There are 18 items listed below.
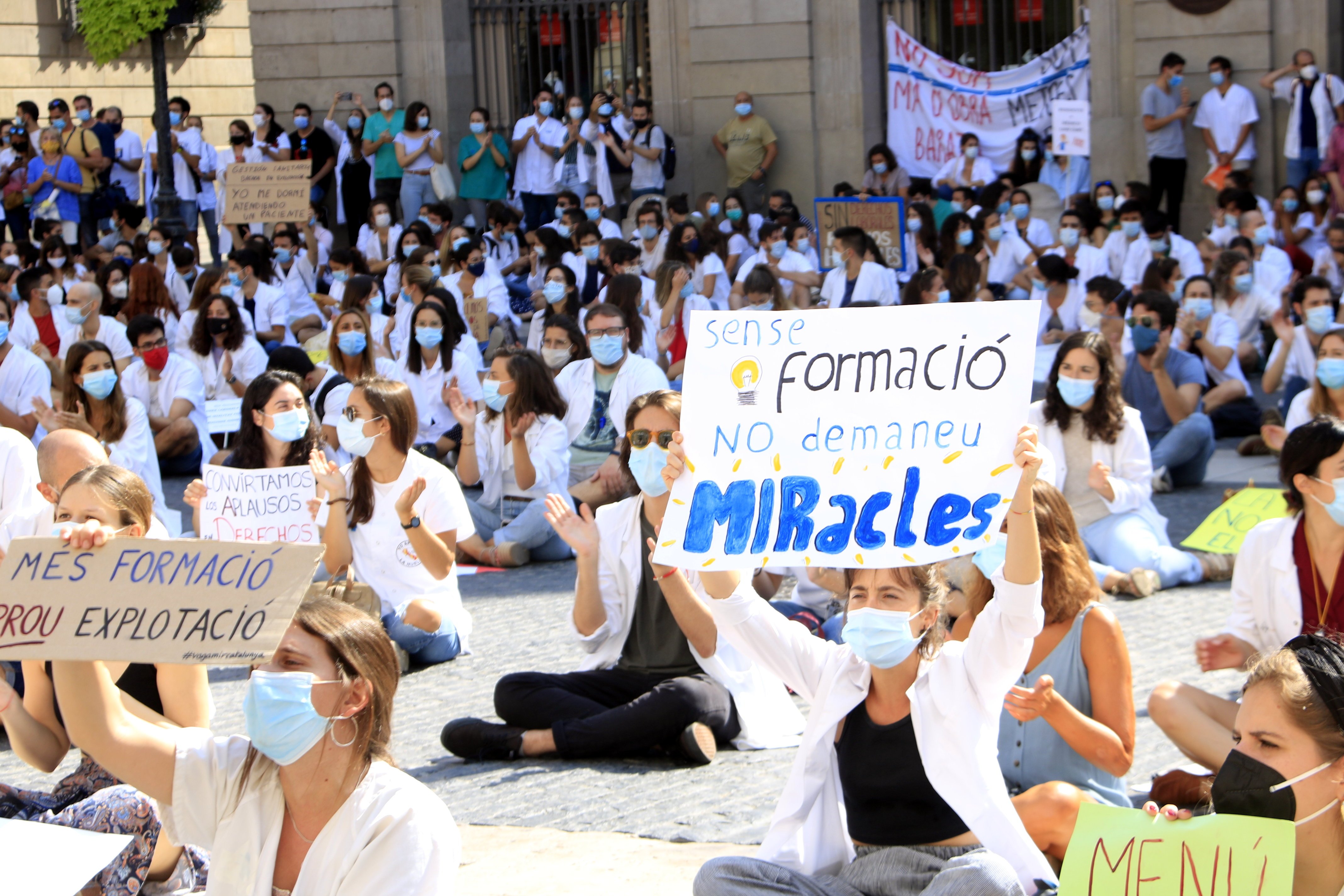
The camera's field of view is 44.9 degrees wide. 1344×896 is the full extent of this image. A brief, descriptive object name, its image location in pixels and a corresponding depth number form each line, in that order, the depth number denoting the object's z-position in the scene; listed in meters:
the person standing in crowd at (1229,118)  16.36
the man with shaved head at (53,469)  5.81
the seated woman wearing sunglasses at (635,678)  5.44
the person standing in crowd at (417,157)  19.41
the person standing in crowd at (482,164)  19.33
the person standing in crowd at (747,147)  19.30
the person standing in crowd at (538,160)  18.92
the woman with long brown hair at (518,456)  8.91
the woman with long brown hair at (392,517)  6.64
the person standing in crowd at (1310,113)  15.73
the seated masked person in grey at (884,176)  18.36
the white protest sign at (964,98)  18.50
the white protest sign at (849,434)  3.59
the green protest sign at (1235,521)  6.45
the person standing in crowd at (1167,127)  16.84
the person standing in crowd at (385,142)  19.58
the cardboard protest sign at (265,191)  16.27
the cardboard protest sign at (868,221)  14.27
